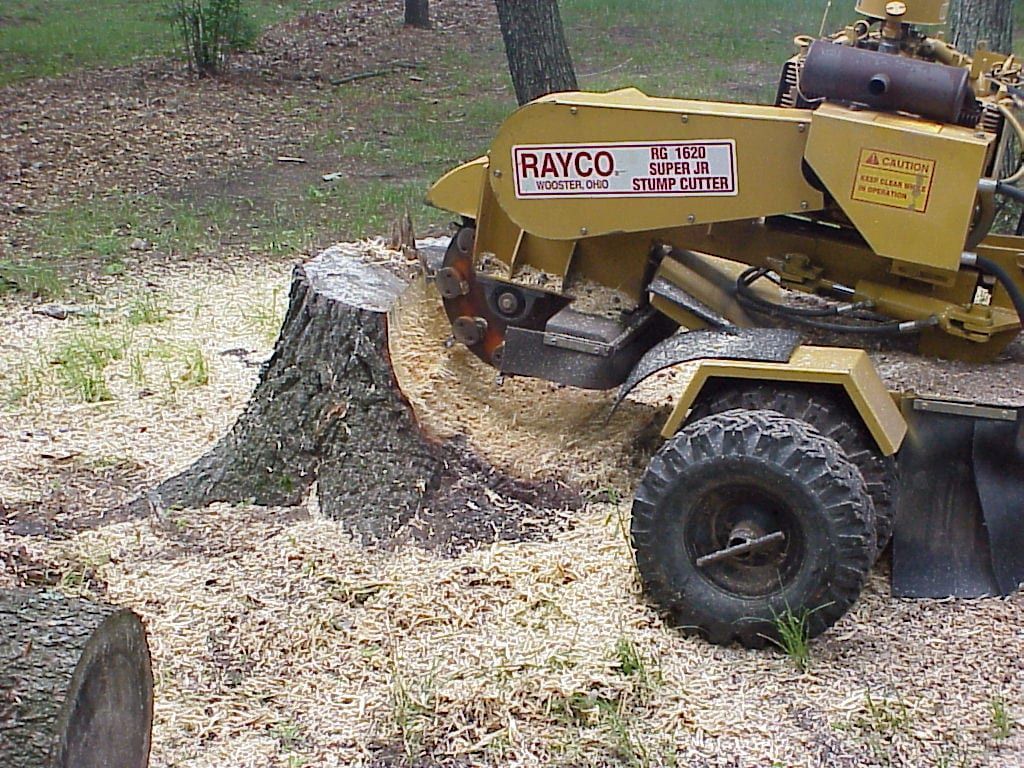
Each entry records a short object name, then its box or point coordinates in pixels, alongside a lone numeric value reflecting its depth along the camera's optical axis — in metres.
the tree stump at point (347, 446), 4.42
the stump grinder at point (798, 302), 3.69
